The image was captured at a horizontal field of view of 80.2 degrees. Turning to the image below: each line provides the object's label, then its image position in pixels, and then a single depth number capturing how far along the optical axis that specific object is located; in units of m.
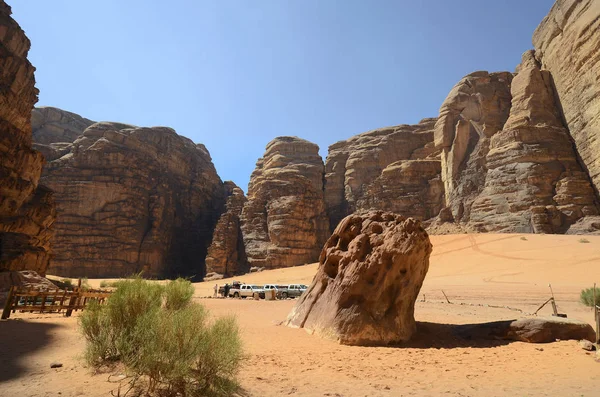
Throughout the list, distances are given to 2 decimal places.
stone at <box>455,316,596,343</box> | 8.56
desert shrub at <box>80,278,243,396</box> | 4.10
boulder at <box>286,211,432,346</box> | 8.62
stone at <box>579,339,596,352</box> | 7.59
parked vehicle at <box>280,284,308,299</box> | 25.78
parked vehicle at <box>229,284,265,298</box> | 26.56
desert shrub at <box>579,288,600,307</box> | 13.82
